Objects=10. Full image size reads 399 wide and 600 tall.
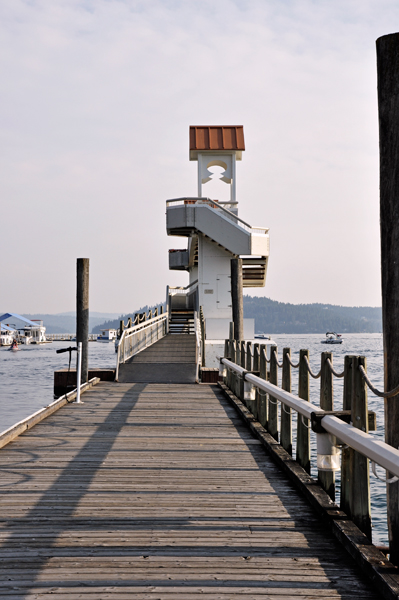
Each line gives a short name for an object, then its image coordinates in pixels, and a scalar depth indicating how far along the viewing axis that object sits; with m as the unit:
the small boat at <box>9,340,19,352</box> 107.69
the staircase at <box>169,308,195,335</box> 36.34
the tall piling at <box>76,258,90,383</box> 16.77
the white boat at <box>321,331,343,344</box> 162.54
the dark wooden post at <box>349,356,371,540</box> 4.55
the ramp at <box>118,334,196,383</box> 18.03
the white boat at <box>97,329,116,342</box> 191.68
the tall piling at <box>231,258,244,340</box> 22.47
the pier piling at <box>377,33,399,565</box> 4.11
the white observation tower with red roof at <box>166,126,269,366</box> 34.38
